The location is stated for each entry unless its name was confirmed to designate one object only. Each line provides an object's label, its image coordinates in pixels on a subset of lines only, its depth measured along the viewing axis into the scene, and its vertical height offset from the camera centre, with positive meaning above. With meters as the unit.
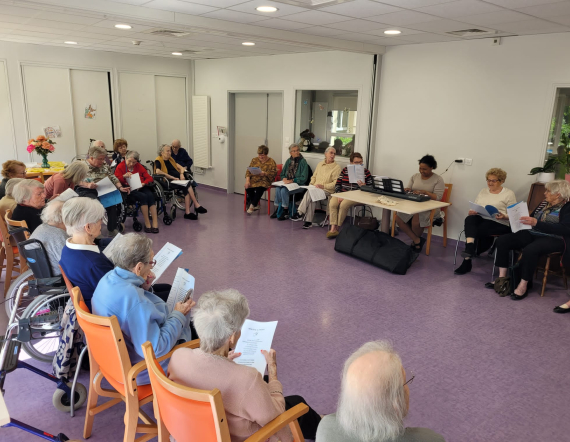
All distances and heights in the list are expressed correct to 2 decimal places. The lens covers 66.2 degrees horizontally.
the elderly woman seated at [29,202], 3.60 -0.75
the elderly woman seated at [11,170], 4.47 -0.63
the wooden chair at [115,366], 1.86 -1.12
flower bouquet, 6.34 -0.52
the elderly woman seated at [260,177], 7.41 -0.99
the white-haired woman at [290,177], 7.09 -0.95
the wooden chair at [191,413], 1.43 -1.01
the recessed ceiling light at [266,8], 3.93 +0.96
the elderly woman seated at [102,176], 5.57 -0.82
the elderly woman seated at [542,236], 4.11 -1.06
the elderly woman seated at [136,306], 2.04 -0.89
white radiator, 9.12 -0.32
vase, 6.50 -0.78
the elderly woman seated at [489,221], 4.86 -1.06
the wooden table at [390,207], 4.96 -0.94
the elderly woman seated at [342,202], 6.21 -1.14
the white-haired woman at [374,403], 1.28 -0.81
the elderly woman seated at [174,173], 7.00 -0.95
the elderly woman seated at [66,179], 4.77 -0.75
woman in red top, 6.22 -1.08
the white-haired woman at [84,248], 2.40 -0.76
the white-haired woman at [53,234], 2.94 -0.82
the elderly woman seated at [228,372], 1.57 -0.92
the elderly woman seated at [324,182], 6.73 -0.96
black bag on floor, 4.84 -1.45
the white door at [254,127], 8.16 -0.19
